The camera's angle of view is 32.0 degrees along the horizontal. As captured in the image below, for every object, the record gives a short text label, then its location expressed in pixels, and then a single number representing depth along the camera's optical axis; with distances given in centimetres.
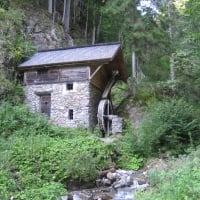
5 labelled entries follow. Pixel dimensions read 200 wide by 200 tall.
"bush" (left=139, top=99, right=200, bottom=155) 1473
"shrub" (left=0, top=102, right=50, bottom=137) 1561
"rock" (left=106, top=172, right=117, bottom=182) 1268
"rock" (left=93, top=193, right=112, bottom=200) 1080
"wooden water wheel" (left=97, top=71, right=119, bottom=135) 1911
